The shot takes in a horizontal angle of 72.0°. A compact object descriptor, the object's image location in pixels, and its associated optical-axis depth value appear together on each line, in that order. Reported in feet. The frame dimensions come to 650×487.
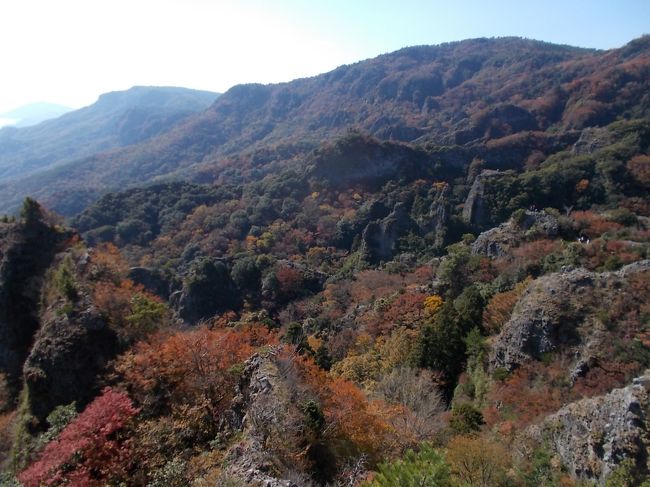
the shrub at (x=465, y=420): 67.36
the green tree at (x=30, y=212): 117.98
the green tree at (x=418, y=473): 28.79
